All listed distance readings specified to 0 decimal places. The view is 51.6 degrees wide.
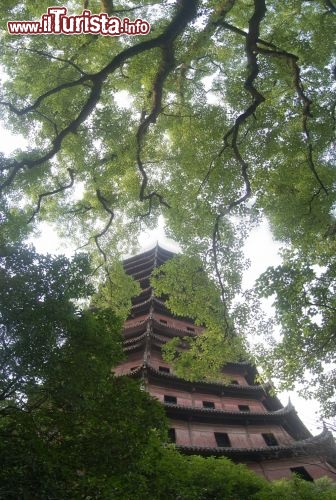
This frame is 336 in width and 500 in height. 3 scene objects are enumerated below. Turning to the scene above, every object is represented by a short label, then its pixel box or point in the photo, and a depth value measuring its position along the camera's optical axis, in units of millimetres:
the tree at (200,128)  8844
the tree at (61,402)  4426
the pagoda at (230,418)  14742
